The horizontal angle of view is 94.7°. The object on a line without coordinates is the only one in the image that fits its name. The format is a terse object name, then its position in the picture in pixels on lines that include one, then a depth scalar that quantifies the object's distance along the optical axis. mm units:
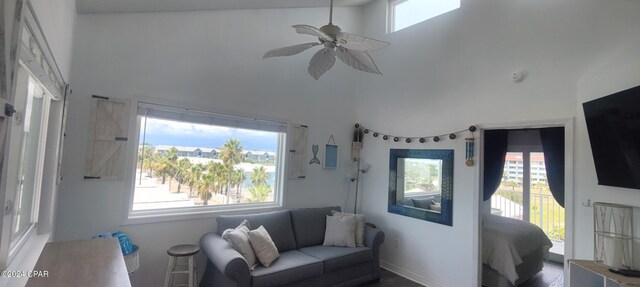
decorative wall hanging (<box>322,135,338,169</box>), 4582
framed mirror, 3727
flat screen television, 2010
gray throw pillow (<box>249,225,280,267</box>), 2995
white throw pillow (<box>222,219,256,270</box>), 2887
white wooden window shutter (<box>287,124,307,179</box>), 4191
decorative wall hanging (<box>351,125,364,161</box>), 4820
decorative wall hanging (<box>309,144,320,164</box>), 4430
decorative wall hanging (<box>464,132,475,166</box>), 3469
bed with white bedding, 3430
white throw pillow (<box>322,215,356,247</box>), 3754
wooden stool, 2865
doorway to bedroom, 3562
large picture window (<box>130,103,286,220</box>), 3146
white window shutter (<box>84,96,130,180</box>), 2758
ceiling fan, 2049
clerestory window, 4070
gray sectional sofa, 2730
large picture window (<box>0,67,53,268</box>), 1426
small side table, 2137
